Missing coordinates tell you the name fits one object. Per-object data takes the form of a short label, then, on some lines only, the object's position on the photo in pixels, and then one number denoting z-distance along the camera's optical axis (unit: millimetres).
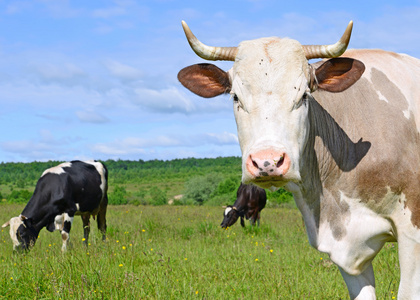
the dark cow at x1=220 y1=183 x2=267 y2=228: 14188
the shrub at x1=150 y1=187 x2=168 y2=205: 48619
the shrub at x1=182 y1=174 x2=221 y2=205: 53625
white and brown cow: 3229
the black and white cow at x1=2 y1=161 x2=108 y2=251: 10227
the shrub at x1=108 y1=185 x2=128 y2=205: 48062
